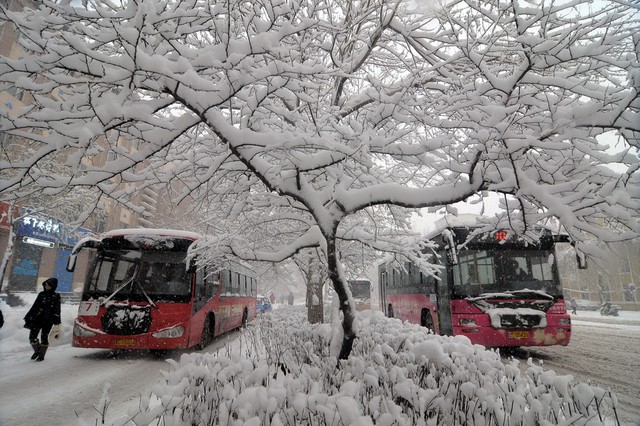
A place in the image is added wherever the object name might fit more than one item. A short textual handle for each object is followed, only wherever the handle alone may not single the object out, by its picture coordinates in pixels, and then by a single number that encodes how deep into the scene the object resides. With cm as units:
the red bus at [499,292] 780
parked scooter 2495
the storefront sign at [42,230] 1772
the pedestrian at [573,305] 2844
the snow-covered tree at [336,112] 296
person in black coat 731
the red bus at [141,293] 736
